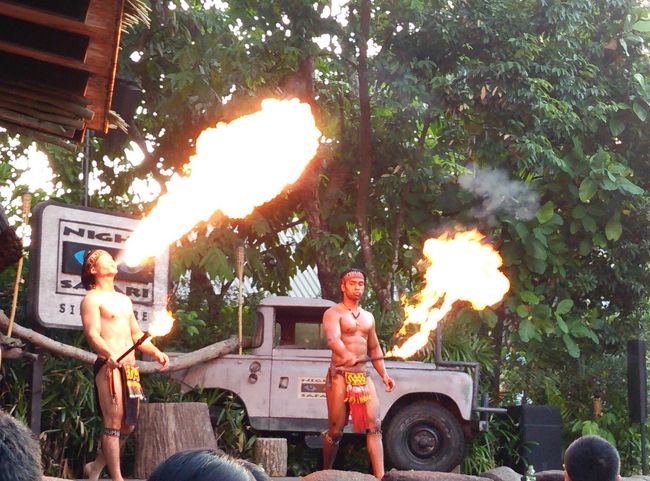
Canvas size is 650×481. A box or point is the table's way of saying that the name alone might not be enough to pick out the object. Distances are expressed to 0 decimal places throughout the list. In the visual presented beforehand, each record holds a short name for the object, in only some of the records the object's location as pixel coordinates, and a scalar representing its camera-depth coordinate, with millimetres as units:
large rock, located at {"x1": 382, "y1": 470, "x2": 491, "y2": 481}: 8594
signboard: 9797
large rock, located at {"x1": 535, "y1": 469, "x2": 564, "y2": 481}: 9867
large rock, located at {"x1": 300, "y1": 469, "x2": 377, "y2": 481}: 8198
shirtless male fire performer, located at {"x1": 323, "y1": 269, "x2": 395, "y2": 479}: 9344
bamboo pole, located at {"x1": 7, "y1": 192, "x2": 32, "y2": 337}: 9234
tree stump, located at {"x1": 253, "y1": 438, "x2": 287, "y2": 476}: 9875
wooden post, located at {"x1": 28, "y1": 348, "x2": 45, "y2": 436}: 9523
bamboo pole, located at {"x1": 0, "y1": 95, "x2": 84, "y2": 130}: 6218
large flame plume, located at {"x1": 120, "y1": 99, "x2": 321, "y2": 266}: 8766
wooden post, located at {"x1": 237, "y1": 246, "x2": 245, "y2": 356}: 11406
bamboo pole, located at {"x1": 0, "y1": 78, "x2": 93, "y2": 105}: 6336
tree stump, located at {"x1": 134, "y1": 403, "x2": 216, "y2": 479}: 9508
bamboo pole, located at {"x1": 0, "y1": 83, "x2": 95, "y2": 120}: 6296
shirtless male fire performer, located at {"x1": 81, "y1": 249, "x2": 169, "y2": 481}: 7934
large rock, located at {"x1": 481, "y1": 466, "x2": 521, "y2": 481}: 10805
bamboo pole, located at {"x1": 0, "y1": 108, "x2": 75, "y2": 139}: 6227
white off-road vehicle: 11141
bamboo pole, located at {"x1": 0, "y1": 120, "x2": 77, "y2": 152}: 6484
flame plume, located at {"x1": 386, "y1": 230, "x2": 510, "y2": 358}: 10619
